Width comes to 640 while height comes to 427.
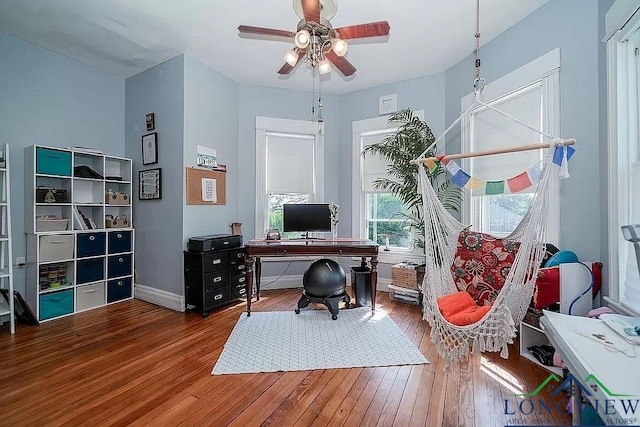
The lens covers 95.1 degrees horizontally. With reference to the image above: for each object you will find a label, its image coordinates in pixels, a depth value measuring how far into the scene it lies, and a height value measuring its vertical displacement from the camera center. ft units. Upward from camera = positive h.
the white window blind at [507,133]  8.18 +2.45
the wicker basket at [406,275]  11.14 -2.45
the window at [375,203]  12.72 +0.43
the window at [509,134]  7.62 +2.39
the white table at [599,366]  2.56 -1.63
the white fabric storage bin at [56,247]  9.46 -1.11
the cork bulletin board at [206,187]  10.73 +1.03
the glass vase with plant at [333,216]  11.81 -0.14
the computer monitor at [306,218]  11.55 -0.21
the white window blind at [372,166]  12.89 +2.07
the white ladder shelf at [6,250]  8.40 -1.08
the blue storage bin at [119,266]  11.10 -2.02
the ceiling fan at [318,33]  6.11 +3.95
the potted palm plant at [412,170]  10.87 +1.59
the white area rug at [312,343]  6.98 -3.57
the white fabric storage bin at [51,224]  9.55 -0.35
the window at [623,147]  5.60 +1.27
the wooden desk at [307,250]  9.80 -1.28
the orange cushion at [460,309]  5.58 -2.00
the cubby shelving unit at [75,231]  9.50 -0.61
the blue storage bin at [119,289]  11.09 -2.93
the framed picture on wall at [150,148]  11.21 +2.52
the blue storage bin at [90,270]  10.25 -2.03
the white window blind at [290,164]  13.32 +2.27
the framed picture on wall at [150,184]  11.07 +1.13
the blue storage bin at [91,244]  10.29 -1.10
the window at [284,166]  13.11 +2.15
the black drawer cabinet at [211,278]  9.98 -2.30
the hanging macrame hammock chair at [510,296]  5.37 -1.69
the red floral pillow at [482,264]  7.06 -1.29
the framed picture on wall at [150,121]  11.33 +3.58
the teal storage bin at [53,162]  9.42 +1.73
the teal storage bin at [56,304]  9.45 -2.99
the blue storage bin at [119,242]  11.13 -1.09
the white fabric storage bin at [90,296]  10.30 -2.98
